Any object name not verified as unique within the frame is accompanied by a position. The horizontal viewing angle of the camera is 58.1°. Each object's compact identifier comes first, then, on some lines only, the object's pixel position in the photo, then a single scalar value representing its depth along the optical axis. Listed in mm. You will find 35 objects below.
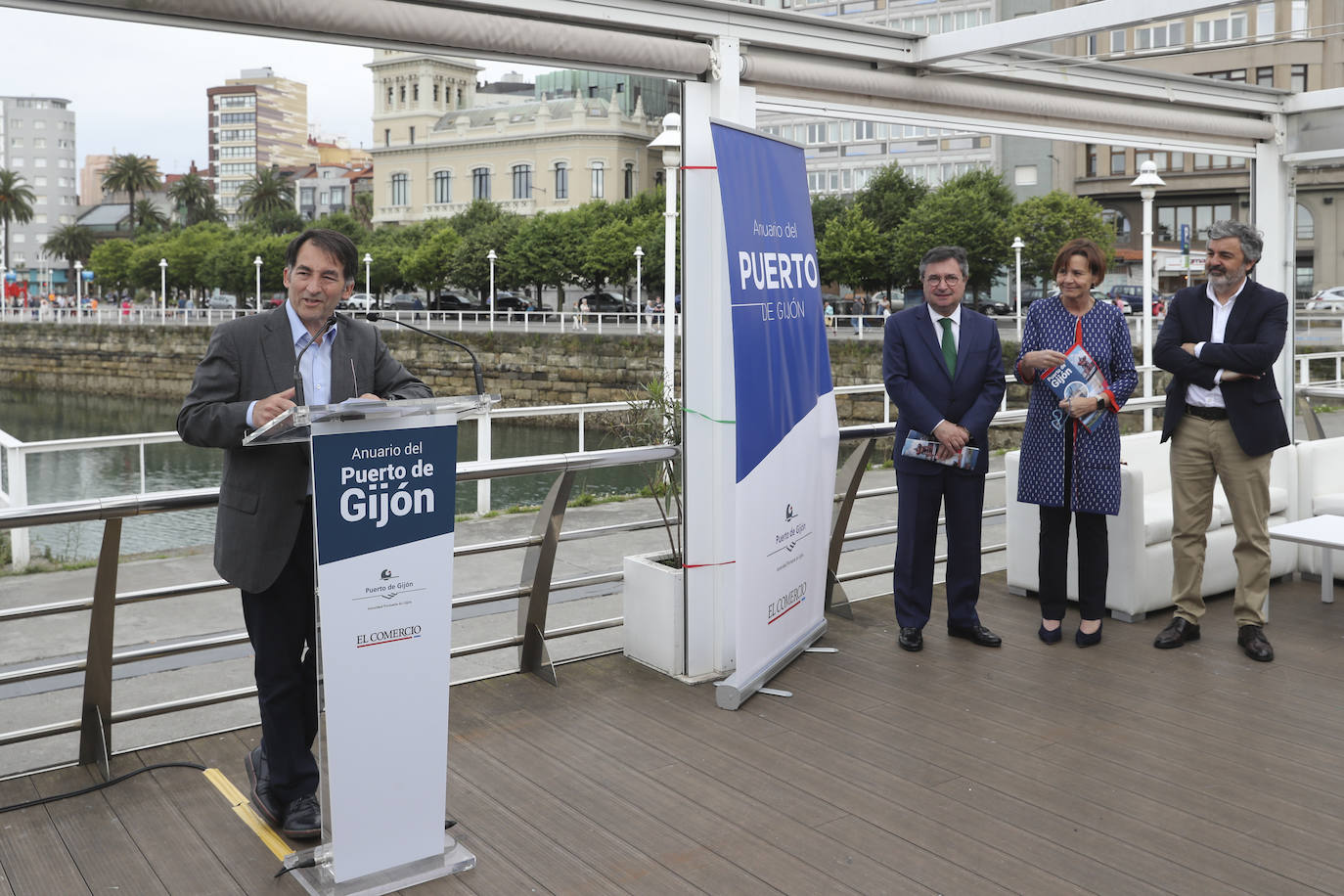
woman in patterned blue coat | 4793
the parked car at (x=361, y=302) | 52112
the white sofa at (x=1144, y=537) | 5328
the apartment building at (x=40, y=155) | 139000
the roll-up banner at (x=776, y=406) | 4090
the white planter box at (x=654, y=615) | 4543
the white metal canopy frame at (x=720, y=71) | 3758
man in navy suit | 4730
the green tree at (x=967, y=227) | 42031
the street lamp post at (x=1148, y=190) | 15008
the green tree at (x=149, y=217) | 94125
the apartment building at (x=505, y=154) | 74188
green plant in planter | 4754
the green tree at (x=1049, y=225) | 41875
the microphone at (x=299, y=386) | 2664
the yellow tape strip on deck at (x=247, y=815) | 3100
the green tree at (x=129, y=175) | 98188
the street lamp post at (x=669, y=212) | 9867
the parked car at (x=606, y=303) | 53078
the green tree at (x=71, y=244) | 99062
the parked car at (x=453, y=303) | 57000
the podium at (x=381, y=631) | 2672
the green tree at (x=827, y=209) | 47438
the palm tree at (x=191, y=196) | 100312
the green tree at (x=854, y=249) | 44375
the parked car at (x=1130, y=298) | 37469
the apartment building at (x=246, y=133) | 147375
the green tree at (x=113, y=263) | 75625
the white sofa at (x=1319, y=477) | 5915
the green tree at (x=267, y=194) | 97062
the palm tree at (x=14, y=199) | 93062
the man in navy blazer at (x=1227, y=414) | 4707
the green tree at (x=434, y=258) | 58281
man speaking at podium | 2971
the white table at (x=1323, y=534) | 5102
